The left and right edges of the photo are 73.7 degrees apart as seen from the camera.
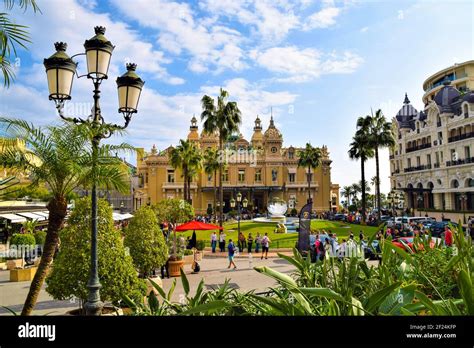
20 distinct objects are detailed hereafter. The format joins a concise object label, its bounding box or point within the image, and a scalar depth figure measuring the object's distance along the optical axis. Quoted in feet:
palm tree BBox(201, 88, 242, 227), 87.71
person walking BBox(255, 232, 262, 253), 58.37
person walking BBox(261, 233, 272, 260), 51.65
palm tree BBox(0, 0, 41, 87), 11.13
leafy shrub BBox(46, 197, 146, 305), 20.48
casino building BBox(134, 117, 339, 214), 150.61
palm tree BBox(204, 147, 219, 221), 126.48
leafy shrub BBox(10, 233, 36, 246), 46.80
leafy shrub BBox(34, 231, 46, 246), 49.64
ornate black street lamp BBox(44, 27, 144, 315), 15.08
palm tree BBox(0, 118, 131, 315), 15.49
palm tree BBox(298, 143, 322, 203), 137.08
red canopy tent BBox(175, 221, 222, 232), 52.04
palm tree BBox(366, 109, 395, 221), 88.51
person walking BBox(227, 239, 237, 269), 43.45
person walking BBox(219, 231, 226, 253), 59.88
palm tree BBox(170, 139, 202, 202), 108.99
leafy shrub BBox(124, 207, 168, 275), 34.73
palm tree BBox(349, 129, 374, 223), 98.34
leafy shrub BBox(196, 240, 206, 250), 60.39
